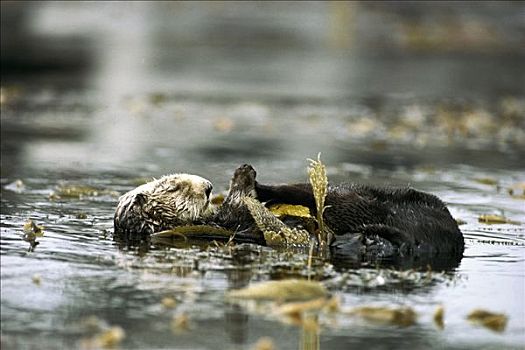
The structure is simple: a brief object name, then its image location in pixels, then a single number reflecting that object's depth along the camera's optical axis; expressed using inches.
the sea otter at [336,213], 526.0
